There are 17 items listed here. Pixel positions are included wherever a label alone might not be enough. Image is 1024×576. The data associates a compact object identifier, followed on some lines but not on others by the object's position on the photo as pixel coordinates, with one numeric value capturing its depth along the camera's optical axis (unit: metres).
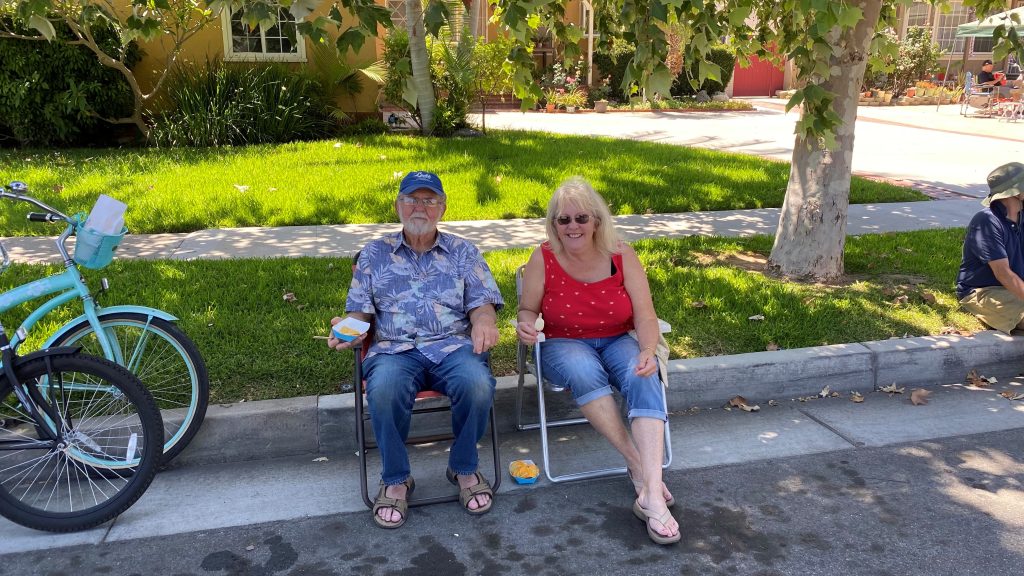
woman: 3.51
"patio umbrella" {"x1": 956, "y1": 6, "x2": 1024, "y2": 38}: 18.11
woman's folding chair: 3.60
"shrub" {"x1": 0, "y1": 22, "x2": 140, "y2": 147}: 10.78
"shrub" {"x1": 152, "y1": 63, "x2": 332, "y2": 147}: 10.88
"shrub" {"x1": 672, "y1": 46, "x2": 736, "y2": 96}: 21.98
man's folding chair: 3.48
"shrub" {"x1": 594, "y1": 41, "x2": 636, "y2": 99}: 20.98
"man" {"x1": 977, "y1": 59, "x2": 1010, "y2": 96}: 20.97
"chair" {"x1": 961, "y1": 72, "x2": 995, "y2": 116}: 20.62
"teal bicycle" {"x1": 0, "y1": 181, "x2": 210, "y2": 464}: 3.38
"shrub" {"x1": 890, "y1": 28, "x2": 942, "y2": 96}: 25.50
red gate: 26.81
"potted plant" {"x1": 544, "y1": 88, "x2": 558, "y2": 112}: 19.53
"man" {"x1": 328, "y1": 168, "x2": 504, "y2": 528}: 3.41
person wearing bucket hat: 4.73
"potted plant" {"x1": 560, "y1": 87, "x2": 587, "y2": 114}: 19.67
